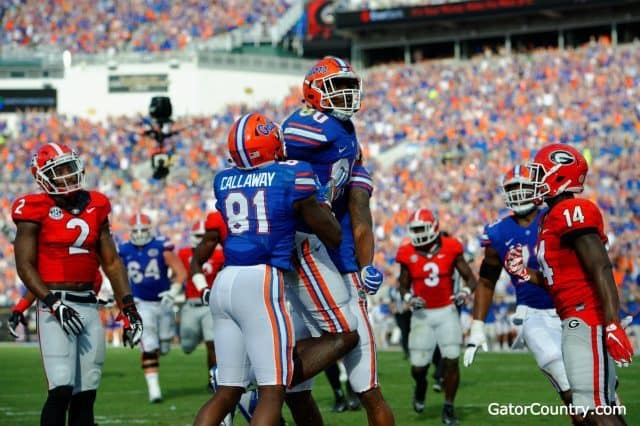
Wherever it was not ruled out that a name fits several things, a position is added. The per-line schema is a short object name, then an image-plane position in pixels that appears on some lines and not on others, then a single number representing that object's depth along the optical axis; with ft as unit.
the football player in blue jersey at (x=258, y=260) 42.06
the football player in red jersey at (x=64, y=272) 48.57
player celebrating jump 45.01
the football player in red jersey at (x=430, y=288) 76.23
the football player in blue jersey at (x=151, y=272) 88.84
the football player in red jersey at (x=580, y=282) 40.88
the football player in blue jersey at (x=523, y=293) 54.29
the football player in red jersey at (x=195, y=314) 92.07
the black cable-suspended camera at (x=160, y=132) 129.18
